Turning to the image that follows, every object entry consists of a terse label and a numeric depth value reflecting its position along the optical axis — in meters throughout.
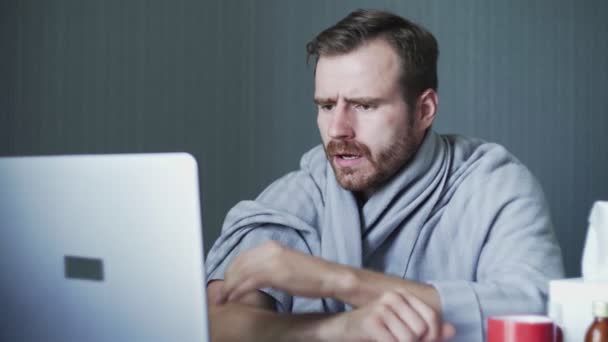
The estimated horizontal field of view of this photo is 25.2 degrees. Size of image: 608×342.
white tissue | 1.58
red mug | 1.48
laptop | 1.37
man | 1.91
